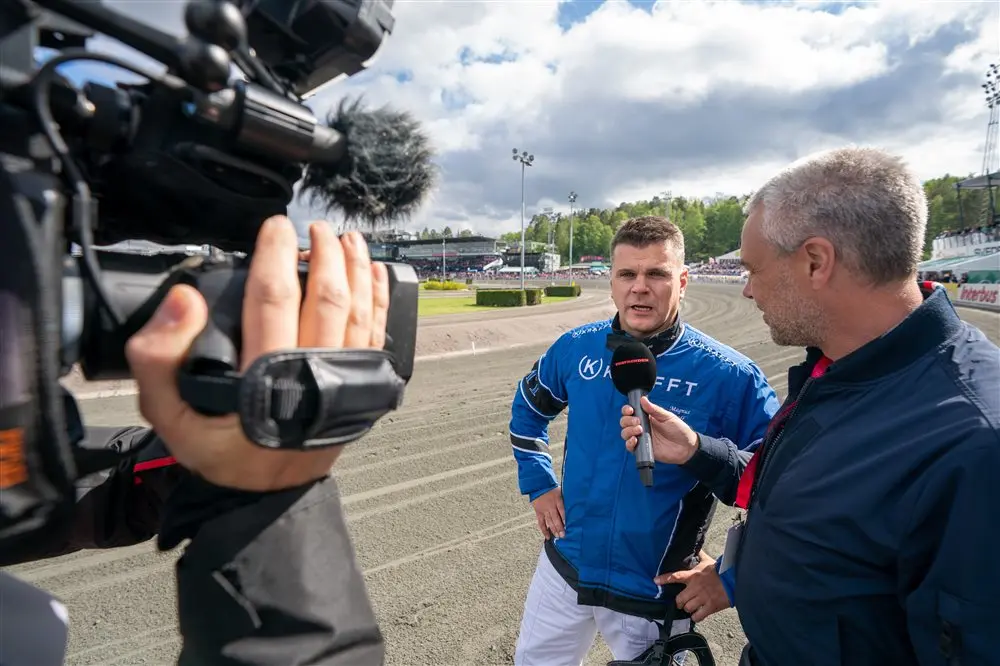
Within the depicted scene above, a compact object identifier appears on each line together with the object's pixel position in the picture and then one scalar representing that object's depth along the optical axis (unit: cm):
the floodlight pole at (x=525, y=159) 3872
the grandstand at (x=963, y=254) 3696
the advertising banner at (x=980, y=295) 2634
